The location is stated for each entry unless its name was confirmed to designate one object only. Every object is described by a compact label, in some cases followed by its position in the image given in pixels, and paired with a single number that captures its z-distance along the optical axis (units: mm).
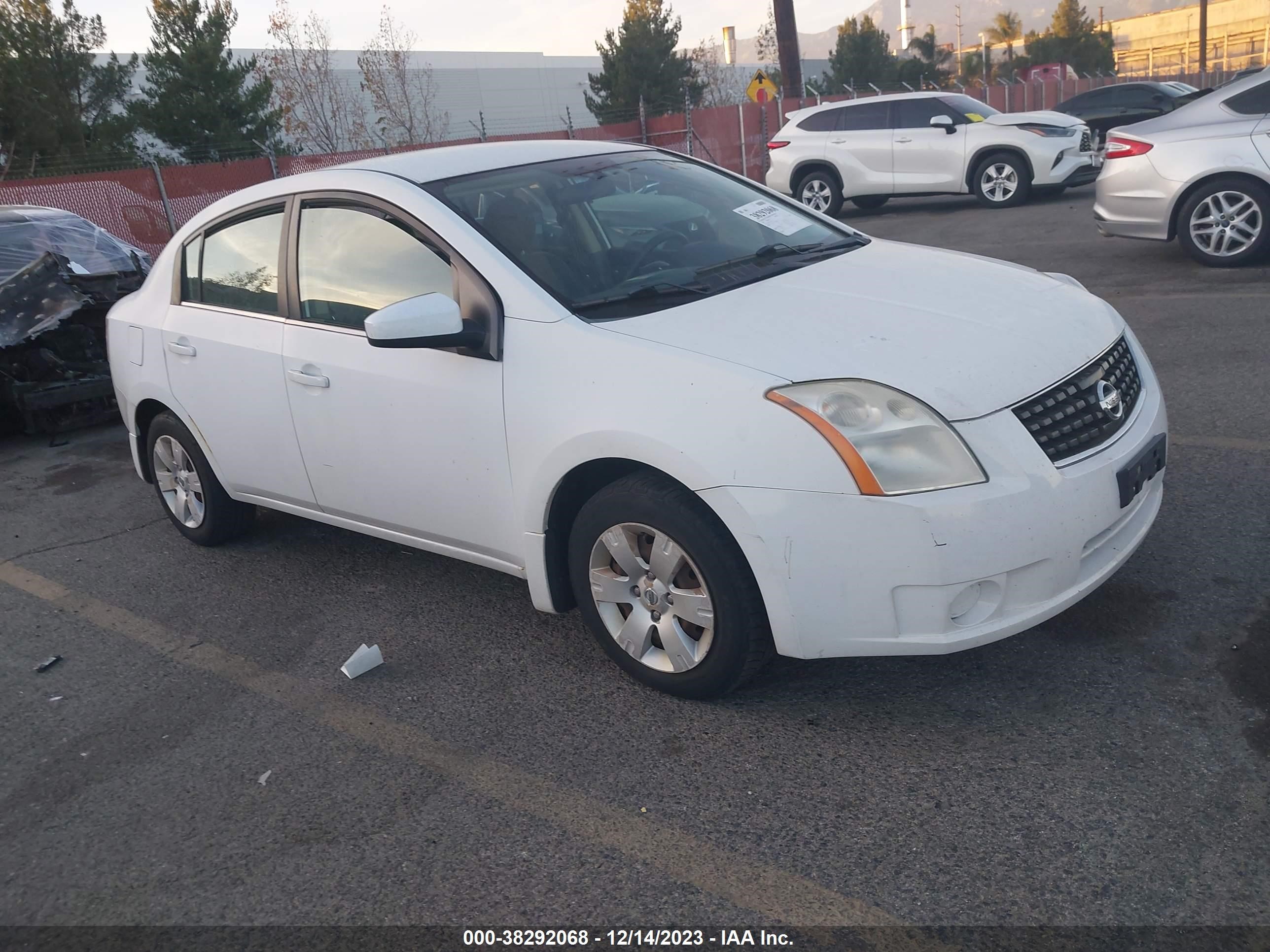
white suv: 14219
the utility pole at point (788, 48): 21984
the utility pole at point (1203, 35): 52469
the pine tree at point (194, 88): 26859
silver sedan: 8109
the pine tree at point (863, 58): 42125
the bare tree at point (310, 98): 33969
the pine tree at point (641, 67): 35250
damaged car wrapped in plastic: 7332
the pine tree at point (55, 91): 23422
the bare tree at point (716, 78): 45156
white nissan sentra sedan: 2820
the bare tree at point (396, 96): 34906
